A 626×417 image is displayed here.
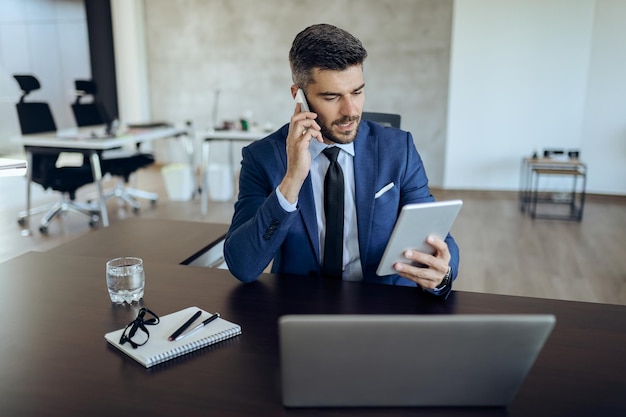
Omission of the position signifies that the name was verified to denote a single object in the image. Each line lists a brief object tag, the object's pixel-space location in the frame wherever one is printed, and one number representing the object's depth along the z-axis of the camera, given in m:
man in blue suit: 1.45
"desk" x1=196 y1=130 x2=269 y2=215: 5.48
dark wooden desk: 0.91
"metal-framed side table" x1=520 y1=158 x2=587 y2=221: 5.40
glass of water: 1.34
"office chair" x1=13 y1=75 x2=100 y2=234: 4.84
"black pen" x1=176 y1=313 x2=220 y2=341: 1.14
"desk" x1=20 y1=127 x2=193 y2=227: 4.68
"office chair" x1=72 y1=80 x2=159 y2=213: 5.30
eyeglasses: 1.12
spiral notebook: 1.07
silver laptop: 0.80
